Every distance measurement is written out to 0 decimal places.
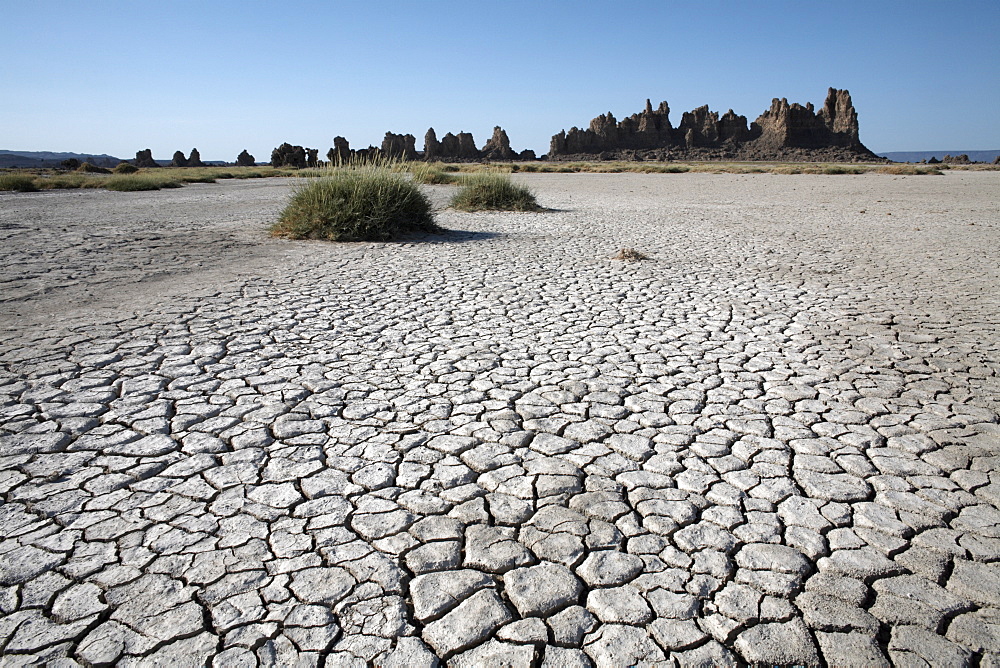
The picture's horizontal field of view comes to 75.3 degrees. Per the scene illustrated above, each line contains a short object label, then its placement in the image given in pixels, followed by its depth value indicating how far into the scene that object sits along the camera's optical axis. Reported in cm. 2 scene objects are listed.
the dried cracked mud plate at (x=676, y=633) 192
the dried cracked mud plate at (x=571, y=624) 197
